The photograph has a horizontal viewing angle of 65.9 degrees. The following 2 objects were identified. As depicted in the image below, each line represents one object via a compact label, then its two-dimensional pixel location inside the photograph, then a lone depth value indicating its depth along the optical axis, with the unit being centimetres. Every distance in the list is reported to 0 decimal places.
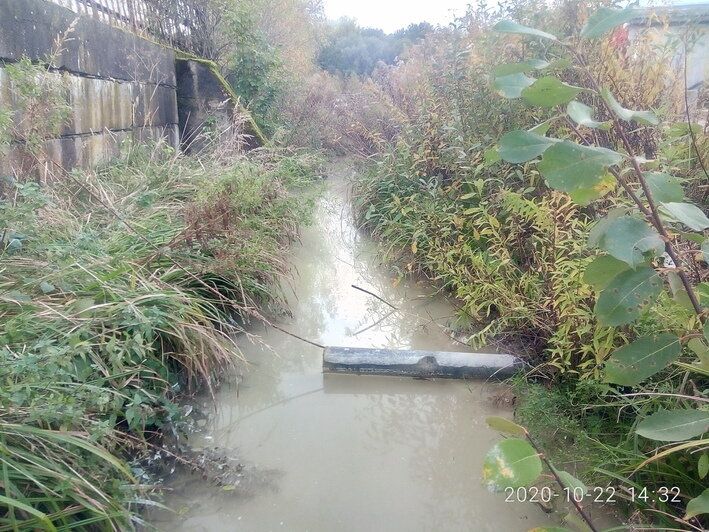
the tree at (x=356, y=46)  2259
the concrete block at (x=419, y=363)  305
